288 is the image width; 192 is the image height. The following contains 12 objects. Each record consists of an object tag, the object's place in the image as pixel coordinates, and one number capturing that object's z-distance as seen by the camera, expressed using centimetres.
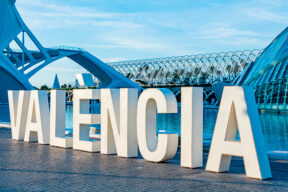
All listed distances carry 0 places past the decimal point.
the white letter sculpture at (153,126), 780
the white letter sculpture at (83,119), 953
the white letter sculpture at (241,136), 651
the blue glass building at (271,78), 3456
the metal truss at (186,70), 9306
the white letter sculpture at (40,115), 1082
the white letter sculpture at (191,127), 741
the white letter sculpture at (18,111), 1169
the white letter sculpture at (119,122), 868
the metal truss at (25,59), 5657
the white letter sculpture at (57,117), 1055
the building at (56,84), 11062
